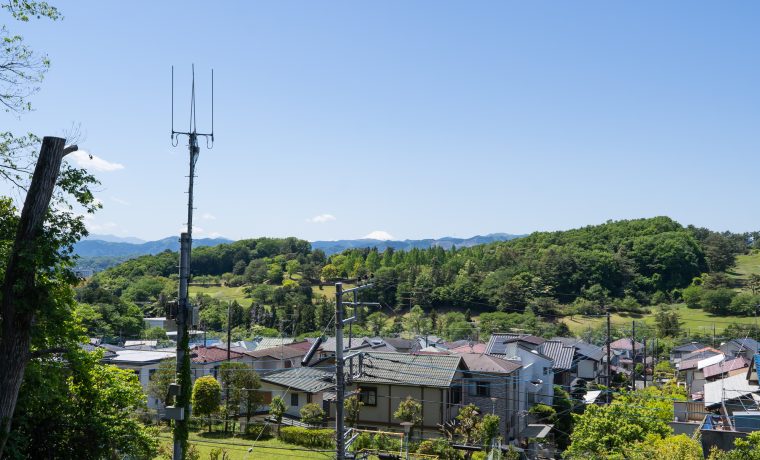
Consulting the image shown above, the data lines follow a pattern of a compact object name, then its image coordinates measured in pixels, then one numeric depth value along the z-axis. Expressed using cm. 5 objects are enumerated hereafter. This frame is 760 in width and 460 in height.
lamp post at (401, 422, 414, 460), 2115
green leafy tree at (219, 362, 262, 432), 2889
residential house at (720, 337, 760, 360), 4280
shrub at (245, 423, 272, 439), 2725
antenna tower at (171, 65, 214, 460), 1205
